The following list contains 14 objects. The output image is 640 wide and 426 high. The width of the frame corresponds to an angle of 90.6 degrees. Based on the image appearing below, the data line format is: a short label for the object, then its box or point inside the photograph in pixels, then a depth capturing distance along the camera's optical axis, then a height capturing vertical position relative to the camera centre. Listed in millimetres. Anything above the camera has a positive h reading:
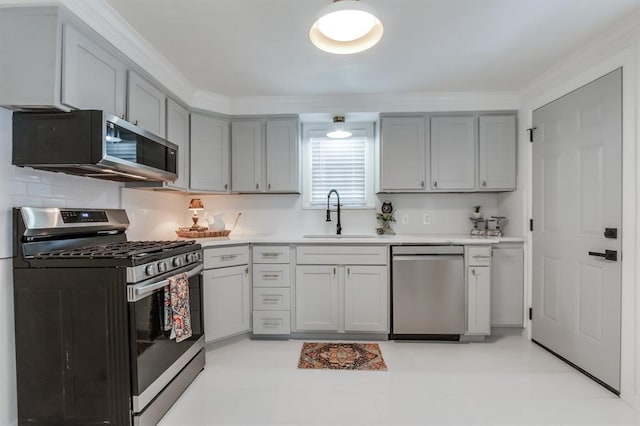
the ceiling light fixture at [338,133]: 3229 +803
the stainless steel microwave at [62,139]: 1643 +376
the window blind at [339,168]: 3611 +497
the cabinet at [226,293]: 2742 -735
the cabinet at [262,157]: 3262 +560
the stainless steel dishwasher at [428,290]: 2861 -714
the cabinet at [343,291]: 2934 -740
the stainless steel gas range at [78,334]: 1596 -624
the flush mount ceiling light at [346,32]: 1468 +849
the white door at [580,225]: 2098 -96
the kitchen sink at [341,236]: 3371 -261
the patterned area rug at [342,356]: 2475 -1208
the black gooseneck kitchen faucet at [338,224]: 3450 -72
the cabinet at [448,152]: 3154 +597
